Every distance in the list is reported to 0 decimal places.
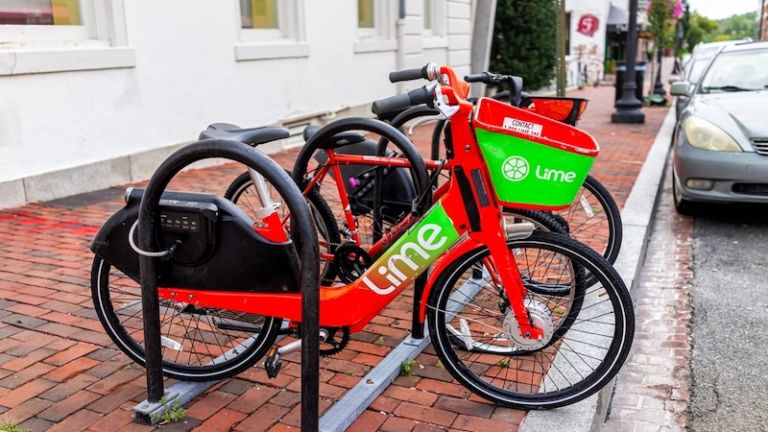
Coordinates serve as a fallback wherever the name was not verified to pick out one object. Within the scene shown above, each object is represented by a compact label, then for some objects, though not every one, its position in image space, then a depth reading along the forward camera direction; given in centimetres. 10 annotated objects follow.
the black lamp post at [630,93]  1409
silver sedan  607
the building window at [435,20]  1462
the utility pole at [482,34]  1688
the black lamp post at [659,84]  1986
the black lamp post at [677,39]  2919
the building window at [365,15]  1205
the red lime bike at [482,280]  280
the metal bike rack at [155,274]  249
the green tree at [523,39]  2056
